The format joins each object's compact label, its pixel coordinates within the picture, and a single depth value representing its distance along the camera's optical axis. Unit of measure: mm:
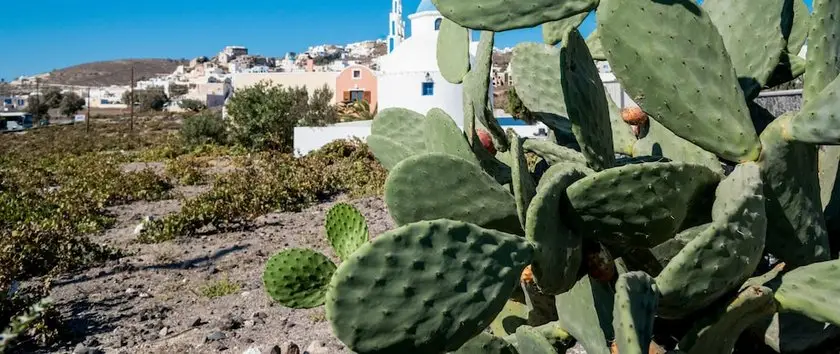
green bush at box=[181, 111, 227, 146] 18891
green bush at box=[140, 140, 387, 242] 7598
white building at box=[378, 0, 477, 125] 17906
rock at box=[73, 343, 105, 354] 3973
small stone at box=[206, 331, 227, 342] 4066
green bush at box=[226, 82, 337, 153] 16812
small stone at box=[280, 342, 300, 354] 3674
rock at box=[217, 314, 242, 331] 4262
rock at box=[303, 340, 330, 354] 3769
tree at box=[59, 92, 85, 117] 58094
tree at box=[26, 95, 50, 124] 52656
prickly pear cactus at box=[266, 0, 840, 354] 1300
